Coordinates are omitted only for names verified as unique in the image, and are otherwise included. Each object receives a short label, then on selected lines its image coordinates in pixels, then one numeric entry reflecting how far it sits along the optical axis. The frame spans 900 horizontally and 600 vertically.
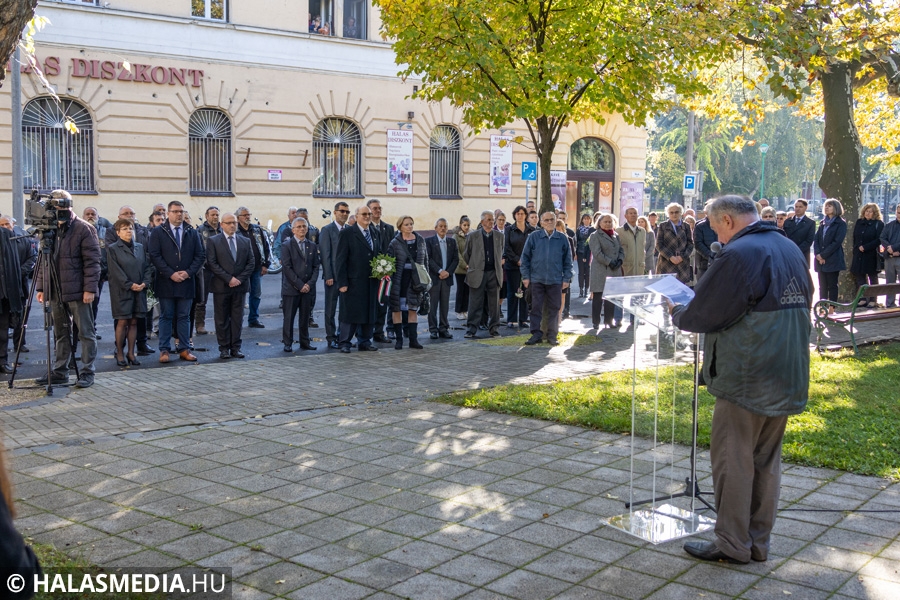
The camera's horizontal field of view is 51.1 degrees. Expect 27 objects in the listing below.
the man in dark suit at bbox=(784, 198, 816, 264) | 16.78
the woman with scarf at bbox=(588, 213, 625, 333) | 14.59
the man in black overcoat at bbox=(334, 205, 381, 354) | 12.92
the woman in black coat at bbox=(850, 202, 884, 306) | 16.70
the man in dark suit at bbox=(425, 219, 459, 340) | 14.25
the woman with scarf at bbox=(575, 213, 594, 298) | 19.80
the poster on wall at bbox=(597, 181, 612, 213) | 34.72
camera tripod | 9.93
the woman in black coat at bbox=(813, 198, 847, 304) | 16.34
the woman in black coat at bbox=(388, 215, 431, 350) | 13.20
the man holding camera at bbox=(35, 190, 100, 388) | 10.04
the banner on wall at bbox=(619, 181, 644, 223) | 35.16
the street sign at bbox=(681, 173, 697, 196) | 31.83
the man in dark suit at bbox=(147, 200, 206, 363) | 12.16
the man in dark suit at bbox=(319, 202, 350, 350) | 13.16
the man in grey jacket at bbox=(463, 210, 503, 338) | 14.76
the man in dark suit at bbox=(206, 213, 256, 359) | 12.48
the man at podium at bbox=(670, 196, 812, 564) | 4.95
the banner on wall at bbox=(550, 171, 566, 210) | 32.59
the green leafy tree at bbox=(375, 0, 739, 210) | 13.38
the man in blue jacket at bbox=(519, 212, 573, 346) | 13.38
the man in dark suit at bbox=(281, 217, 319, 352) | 13.19
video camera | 9.88
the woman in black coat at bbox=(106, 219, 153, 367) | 11.74
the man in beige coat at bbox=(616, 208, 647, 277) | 15.20
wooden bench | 12.20
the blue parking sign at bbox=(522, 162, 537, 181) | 24.33
